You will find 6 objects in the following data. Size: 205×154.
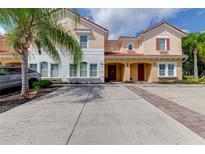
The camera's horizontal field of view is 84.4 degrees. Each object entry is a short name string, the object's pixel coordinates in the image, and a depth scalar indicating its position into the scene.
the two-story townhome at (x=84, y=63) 13.14
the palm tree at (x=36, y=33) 5.14
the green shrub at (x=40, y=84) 8.71
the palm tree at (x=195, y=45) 17.02
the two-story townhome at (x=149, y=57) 13.73
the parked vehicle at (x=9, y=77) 7.07
